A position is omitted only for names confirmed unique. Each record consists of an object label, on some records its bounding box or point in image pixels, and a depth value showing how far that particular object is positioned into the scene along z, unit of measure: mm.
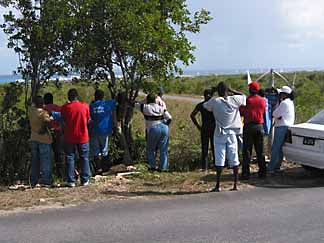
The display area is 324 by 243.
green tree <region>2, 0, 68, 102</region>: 10367
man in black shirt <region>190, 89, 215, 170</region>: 10798
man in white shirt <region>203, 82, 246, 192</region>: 8875
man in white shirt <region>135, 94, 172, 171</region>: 10641
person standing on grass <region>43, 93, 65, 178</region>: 9859
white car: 9781
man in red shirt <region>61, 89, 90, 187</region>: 9328
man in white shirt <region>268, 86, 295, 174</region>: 10430
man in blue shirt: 10375
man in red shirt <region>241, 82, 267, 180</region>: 9914
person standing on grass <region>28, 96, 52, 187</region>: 9445
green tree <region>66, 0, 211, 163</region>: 10219
